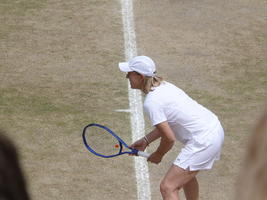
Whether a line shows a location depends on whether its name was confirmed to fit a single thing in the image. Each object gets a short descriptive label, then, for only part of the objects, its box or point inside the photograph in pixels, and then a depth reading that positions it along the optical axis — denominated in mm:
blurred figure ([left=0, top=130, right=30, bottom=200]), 4202
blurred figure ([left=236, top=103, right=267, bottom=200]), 4239
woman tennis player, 17818
